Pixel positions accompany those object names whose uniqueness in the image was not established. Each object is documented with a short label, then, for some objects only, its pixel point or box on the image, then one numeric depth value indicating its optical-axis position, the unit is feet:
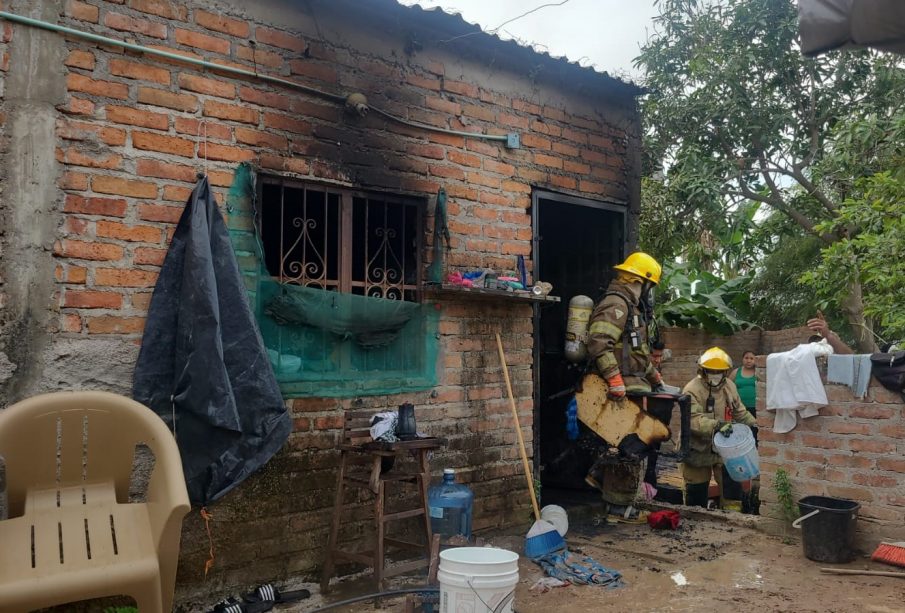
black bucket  16.80
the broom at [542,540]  16.79
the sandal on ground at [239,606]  12.97
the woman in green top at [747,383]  27.91
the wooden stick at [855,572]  15.66
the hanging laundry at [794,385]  18.04
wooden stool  13.97
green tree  30.22
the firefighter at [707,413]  23.98
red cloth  20.03
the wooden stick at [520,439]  18.03
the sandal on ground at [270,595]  13.57
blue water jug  16.48
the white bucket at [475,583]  11.25
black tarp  12.70
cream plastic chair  9.58
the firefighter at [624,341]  19.99
